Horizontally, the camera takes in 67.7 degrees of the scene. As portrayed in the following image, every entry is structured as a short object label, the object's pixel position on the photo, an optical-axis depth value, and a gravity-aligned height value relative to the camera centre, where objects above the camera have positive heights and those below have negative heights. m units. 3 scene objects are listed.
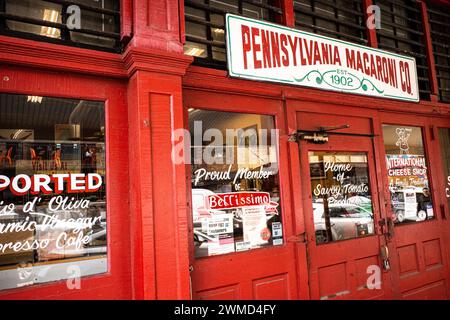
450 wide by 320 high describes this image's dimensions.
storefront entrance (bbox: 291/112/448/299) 3.44 -0.14
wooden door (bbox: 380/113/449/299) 3.99 -0.15
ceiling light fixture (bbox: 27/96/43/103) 2.38 +0.82
